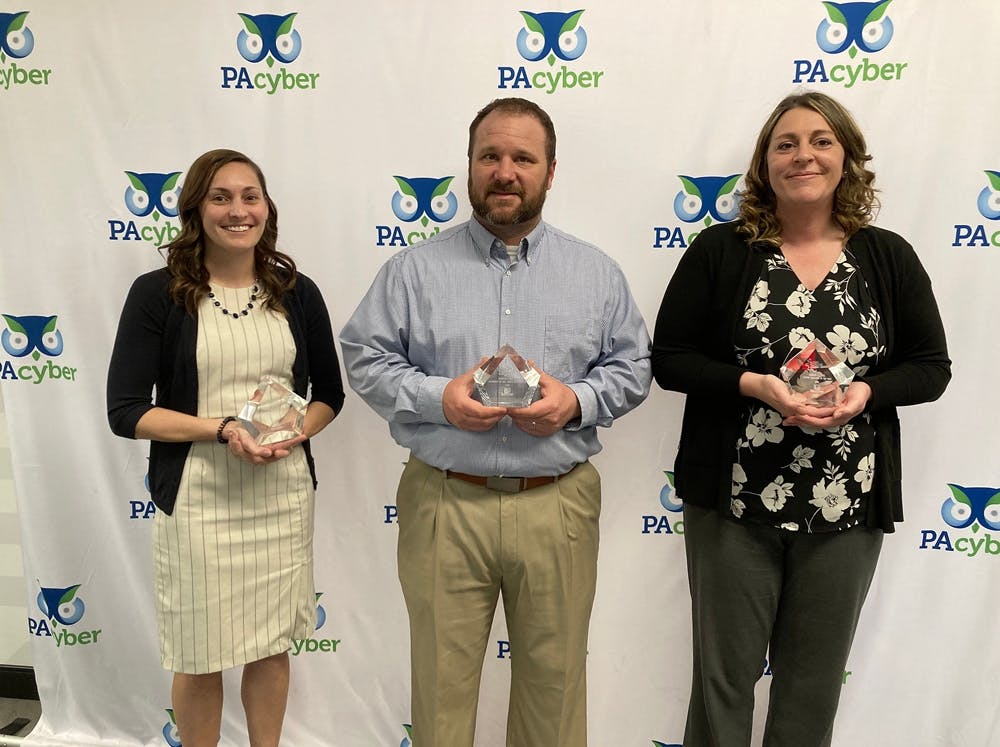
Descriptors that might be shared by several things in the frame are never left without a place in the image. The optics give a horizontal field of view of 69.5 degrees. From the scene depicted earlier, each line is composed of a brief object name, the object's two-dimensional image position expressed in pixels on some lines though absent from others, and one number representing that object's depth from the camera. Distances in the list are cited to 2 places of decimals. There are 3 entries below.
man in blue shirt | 1.65
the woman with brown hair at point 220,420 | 1.76
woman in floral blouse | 1.63
